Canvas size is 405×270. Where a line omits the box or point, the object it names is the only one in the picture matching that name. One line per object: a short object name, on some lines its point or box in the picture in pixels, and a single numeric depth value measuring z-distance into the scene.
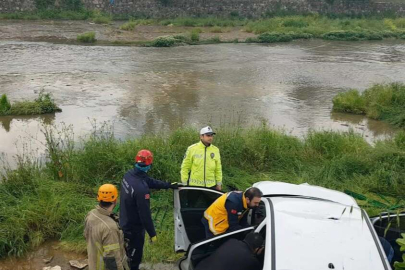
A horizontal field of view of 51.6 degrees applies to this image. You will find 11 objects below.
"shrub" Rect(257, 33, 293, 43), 33.09
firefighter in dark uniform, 4.77
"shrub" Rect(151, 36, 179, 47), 29.02
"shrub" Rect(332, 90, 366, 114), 14.45
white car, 3.73
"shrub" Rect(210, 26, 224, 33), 36.54
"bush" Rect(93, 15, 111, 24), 39.22
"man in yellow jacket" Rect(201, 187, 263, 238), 4.70
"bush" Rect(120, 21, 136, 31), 35.59
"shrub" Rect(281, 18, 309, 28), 39.89
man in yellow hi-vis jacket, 6.33
